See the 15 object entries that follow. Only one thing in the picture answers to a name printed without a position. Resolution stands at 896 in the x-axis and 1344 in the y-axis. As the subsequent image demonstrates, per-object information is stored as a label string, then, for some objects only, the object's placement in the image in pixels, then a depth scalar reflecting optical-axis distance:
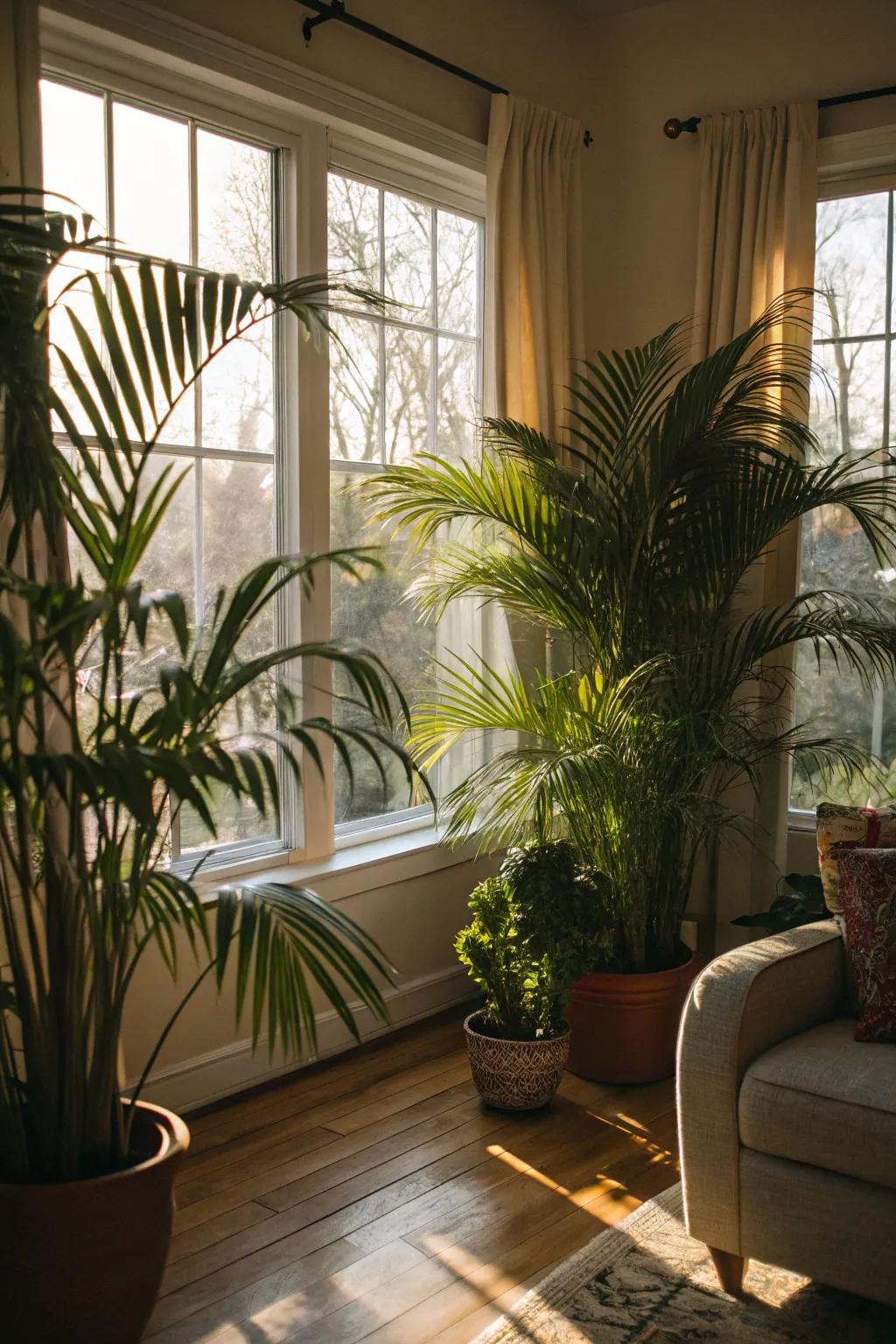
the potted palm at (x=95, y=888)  1.69
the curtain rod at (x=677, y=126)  3.70
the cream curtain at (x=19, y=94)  2.31
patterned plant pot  2.88
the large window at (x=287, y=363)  2.76
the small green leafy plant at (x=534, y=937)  2.87
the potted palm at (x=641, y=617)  3.05
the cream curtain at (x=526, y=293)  3.52
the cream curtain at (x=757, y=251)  3.52
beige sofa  2.01
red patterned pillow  2.24
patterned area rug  2.07
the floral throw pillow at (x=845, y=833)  2.58
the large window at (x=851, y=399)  3.56
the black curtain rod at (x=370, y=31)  2.95
